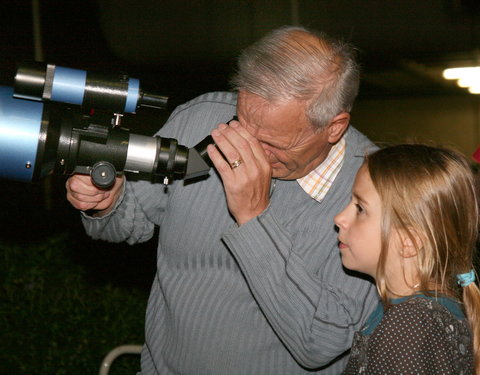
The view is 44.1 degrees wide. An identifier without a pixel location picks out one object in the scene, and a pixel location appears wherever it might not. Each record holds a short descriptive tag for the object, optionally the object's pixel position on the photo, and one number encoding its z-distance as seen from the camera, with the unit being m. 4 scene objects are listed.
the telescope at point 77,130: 1.32
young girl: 1.45
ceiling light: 5.77
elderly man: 1.58
